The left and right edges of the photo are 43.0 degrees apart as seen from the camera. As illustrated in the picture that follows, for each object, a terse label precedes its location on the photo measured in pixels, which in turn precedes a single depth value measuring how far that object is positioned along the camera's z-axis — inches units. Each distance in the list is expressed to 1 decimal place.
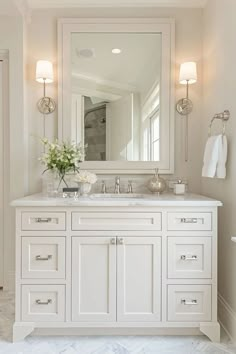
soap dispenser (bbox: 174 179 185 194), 95.1
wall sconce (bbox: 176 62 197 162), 96.3
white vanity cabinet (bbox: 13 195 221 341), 76.0
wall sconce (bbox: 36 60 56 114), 97.1
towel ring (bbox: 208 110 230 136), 80.4
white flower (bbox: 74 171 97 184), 90.0
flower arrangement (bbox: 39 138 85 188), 87.0
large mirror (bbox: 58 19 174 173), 101.2
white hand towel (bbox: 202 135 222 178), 81.0
